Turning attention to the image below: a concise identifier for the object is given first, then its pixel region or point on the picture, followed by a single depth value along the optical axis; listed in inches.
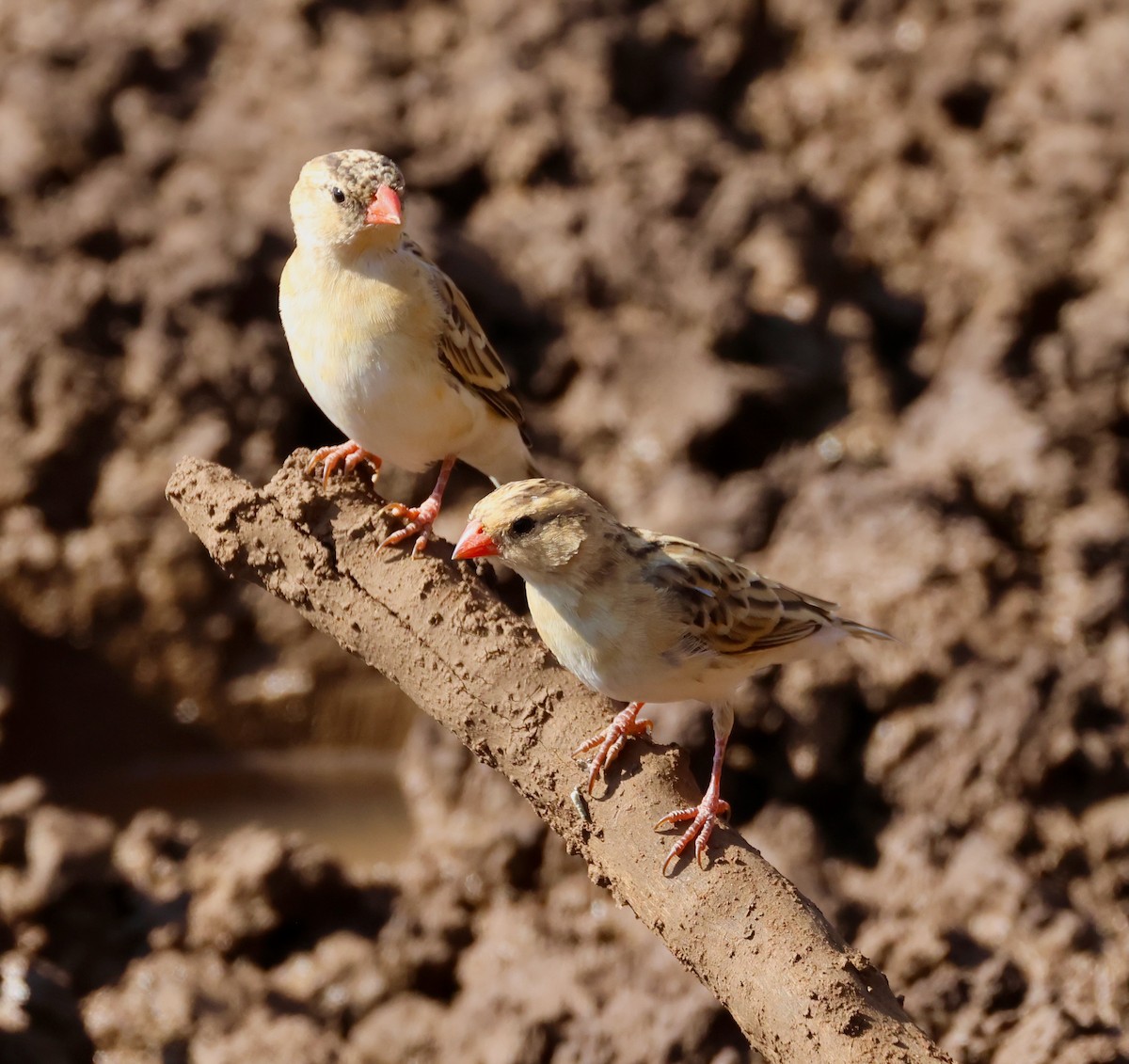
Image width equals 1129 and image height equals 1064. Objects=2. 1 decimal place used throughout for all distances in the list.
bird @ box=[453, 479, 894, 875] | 320.2
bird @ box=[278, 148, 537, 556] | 357.4
